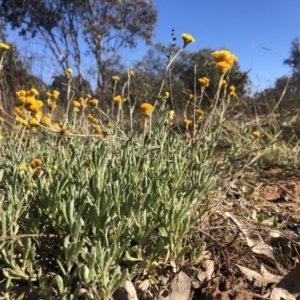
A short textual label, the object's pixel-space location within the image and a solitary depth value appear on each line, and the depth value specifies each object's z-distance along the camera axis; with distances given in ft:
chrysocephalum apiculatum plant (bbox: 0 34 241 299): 1.03
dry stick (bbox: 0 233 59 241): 1.03
